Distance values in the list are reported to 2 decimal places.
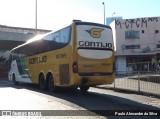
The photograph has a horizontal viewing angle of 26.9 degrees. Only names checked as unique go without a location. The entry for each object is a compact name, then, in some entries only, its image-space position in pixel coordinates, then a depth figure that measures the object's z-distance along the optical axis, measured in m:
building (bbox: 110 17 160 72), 52.12
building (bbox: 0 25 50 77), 45.19
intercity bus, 15.38
